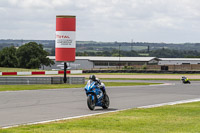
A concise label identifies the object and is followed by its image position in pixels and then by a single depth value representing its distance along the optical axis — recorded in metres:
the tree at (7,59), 127.97
